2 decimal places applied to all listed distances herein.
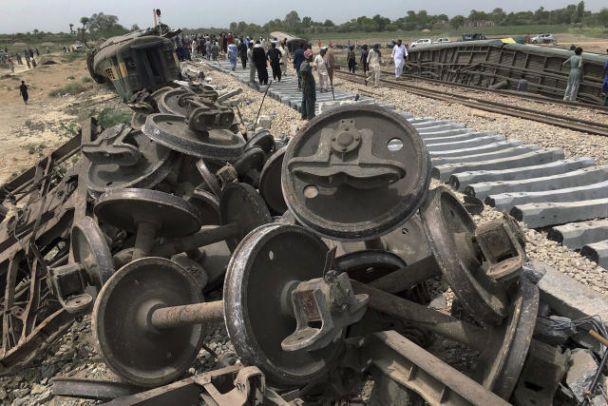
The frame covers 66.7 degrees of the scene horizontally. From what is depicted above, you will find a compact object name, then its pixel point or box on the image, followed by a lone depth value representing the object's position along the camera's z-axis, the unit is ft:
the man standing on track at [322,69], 51.06
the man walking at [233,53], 79.46
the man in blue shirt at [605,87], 46.78
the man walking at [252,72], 58.11
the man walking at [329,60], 50.60
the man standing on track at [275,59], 58.90
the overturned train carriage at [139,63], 46.85
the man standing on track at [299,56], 47.53
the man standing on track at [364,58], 73.46
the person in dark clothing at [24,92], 85.97
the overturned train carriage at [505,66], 51.88
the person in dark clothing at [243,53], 81.10
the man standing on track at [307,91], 36.24
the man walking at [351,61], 74.59
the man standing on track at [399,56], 66.18
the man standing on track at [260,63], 54.24
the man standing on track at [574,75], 50.19
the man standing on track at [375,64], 57.81
